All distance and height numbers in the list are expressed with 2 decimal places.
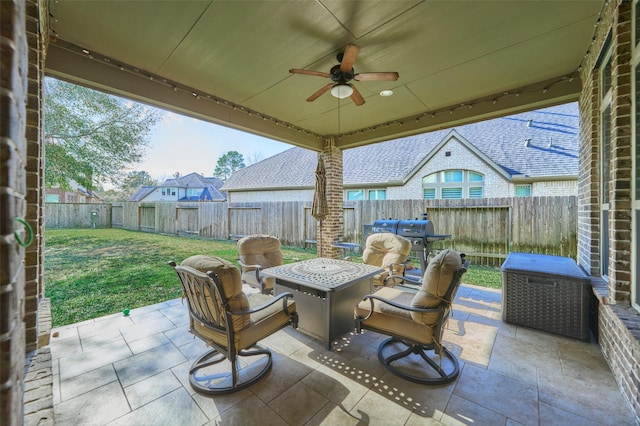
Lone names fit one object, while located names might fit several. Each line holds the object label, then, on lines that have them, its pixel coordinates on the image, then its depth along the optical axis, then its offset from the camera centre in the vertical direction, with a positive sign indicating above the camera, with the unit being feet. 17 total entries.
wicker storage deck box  9.27 -3.26
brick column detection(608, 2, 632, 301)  6.82 +1.49
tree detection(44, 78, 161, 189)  21.77 +7.12
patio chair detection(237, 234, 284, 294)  12.03 -2.43
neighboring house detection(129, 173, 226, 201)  88.02 +7.22
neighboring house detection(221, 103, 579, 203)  26.22 +5.42
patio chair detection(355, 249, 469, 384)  6.98 -3.25
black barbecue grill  16.96 -1.50
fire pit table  8.79 -2.98
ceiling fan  8.75 +4.90
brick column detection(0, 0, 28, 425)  1.76 +0.06
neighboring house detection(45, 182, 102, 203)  56.73 +3.72
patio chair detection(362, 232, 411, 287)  12.30 -2.27
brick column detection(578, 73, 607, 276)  9.59 +1.20
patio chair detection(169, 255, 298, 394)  6.51 -3.06
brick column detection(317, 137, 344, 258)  19.71 +0.83
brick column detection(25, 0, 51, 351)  5.73 +0.84
